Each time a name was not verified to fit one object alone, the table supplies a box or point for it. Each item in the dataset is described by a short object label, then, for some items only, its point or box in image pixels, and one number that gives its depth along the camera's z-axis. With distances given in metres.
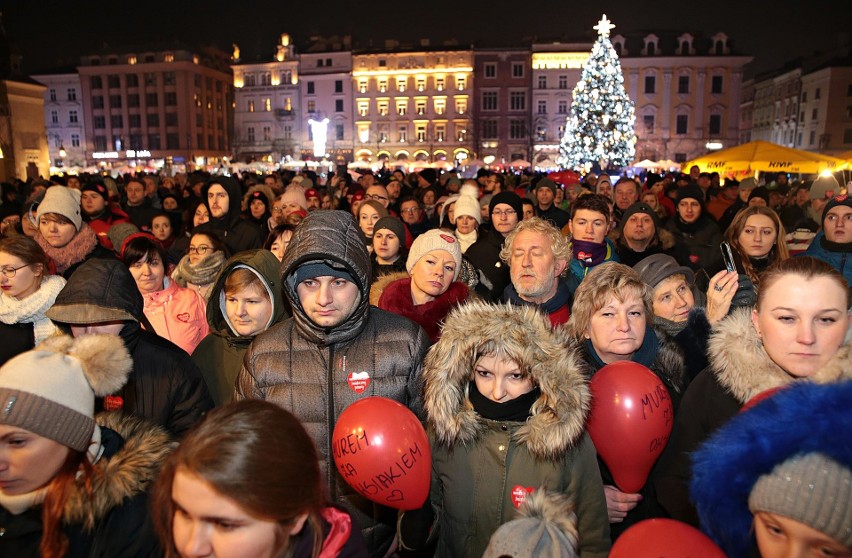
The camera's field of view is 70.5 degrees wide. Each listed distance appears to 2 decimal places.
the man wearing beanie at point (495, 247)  5.30
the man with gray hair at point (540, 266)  3.91
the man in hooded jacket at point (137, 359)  2.64
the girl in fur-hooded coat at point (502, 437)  2.22
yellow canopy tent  14.70
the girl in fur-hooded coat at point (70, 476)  1.81
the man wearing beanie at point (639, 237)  5.46
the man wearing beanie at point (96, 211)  7.42
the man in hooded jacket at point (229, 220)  6.43
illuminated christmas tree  33.28
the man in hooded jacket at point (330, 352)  2.48
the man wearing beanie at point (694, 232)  5.96
